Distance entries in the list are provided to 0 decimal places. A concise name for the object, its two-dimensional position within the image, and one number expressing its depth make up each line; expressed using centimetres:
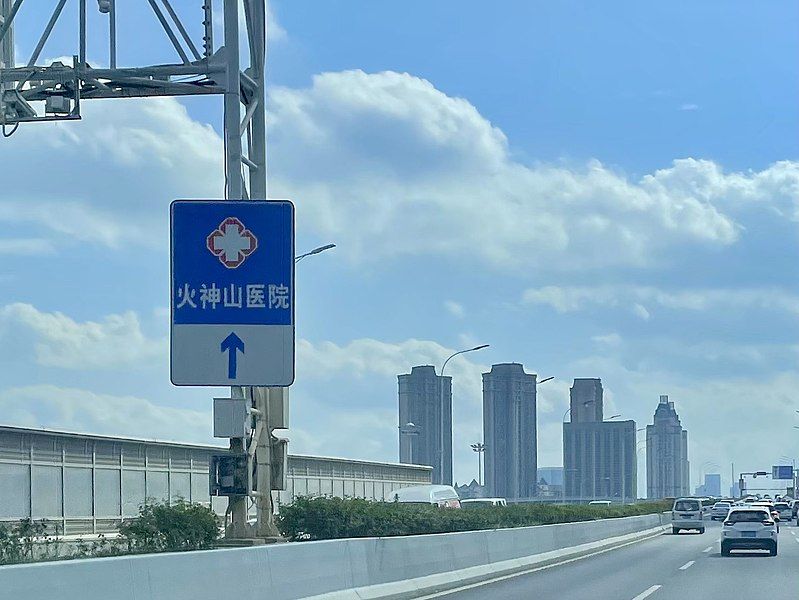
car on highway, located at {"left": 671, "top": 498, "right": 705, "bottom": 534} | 6228
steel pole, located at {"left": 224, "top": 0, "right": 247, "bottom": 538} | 1994
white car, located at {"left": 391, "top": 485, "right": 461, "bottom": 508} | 5500
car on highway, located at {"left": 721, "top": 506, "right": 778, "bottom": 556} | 3797
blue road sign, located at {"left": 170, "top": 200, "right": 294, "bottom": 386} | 1553
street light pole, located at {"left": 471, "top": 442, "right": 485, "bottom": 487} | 7338
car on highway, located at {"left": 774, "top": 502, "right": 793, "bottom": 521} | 9662
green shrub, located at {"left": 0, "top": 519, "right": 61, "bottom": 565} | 1616
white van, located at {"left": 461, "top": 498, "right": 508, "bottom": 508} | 5698
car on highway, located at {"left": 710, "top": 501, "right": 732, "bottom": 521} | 9101
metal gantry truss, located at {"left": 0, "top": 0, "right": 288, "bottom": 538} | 2038
